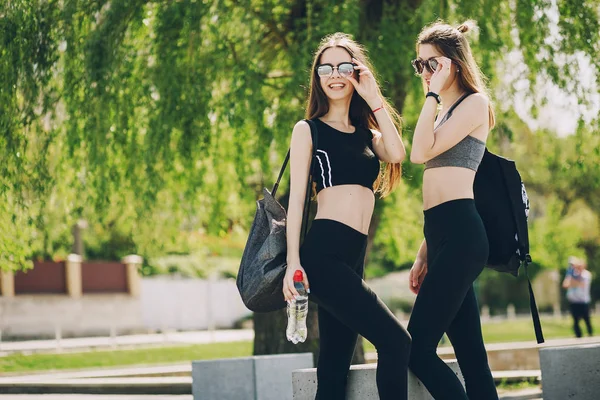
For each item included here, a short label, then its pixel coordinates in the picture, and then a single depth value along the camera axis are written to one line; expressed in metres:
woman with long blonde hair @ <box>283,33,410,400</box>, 7.87
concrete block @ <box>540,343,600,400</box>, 12.07
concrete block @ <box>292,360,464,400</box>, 8.61
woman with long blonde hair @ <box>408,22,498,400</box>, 7.97
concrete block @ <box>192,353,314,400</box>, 14.56
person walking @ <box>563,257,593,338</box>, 32.74
